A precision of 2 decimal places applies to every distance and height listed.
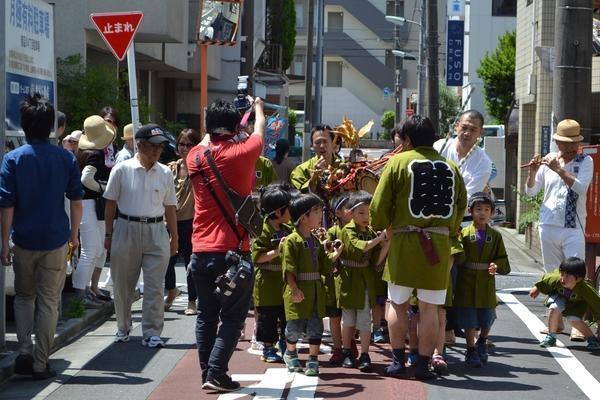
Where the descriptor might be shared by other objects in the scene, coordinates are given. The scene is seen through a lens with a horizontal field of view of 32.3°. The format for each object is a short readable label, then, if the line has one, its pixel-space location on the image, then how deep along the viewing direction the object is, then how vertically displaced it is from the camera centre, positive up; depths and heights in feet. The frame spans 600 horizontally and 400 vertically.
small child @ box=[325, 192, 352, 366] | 27.66 -4.74
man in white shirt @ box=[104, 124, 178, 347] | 29.89 -3.20
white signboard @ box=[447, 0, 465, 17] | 125.49 +14.40
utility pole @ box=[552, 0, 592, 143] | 41.42 +2.46
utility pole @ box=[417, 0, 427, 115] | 99.66 +5.15
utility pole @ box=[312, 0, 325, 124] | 142.92 +8.17
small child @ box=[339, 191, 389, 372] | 27.32 -4.06
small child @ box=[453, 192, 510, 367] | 28.78 -4.12
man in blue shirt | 24.98 -2.59
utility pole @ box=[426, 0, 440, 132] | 73.26 +4.44
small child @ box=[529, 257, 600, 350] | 31.24 -5.14
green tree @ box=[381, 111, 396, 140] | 196.36 +0.66
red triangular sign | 39.27 +3.49
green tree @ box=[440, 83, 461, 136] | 178.18 +4.14
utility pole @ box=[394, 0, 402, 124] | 169.27 +6.08
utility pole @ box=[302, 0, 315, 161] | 115.85 +4.59
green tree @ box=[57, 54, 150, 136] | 57.57 +1.69
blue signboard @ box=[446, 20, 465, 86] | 110.32 +7.25
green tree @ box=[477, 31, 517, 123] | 139.74 +6.80
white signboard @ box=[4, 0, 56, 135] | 28.12 +1.88
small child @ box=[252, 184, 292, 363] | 27.25 -3.97
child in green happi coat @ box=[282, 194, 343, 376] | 26.12 -4.07
